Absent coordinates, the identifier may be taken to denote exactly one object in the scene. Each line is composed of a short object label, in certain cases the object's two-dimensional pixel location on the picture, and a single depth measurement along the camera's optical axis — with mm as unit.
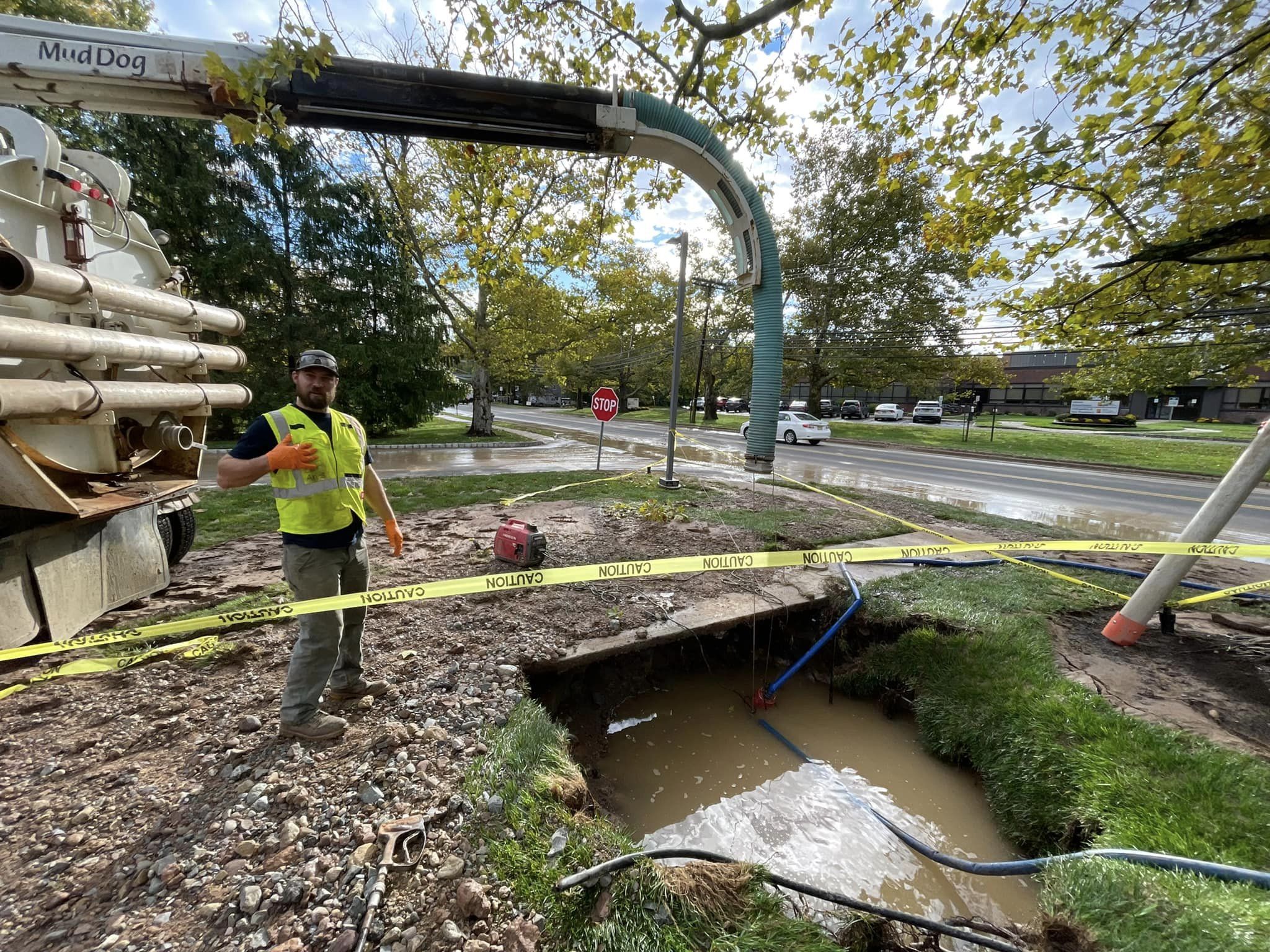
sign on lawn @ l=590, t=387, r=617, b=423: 10234
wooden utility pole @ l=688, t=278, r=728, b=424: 19578
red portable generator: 4586
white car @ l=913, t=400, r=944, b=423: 33562
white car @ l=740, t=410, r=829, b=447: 20406
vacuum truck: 2645
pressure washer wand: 1712
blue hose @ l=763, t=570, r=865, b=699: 3664
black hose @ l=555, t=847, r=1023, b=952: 1755
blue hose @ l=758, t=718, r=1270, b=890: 1811
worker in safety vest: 2371
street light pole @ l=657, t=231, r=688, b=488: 7879
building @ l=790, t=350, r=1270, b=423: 33719
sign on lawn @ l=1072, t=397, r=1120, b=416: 33844
